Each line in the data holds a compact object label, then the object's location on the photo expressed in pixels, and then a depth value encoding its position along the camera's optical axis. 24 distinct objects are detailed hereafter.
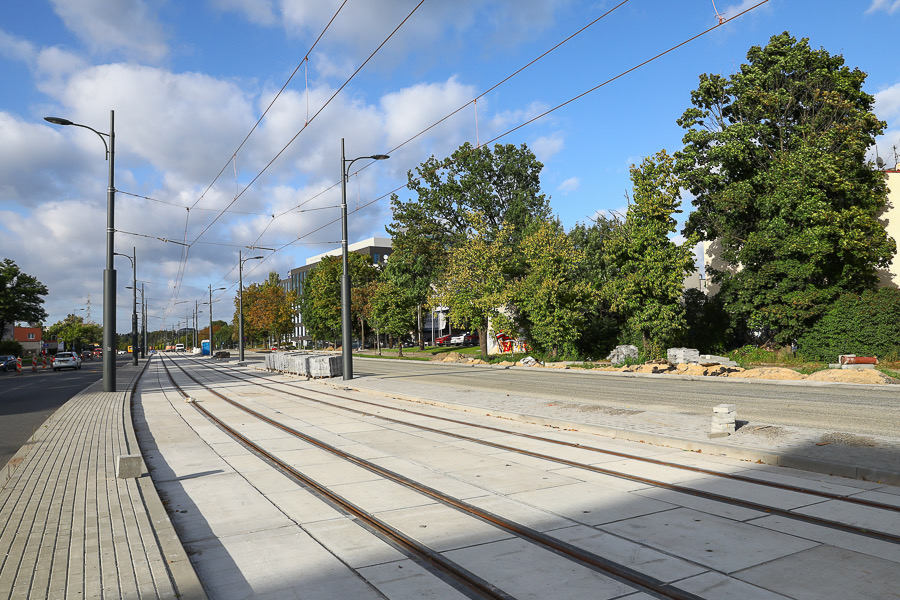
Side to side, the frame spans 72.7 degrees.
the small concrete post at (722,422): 10.59
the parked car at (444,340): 83.75
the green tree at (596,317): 39.38
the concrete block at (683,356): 30.06
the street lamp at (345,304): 25.41
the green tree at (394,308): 58.69
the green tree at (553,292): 36.19
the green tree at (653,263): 32.09
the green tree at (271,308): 90.88
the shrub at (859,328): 26.58
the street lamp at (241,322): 49.94
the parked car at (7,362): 52.48
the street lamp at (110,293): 21.53
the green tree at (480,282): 40.81
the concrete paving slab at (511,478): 7.67
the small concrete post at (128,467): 8.16
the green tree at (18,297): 71.69
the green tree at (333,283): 73.25
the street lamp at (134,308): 49.47
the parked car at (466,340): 75.38
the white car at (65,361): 52.22
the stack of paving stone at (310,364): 29.00
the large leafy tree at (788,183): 29.48
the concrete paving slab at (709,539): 5.05
